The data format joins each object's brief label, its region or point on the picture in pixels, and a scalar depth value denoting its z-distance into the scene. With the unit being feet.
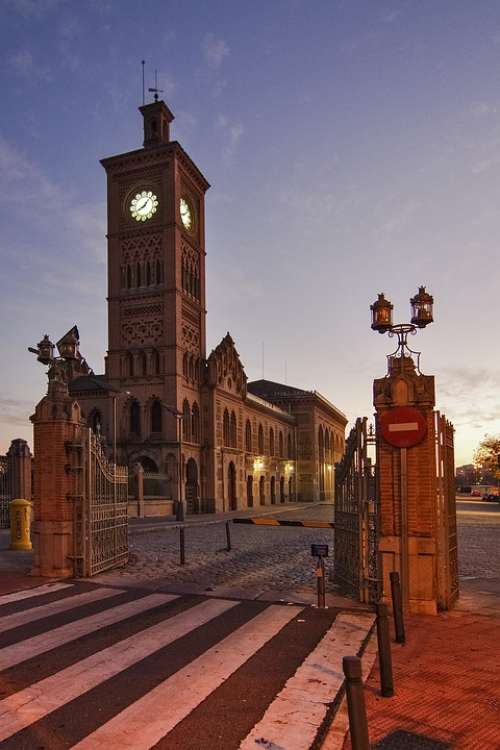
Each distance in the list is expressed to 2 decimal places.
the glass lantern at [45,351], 45.80
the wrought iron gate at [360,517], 32.63
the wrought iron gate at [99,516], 40.86
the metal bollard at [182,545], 47.89
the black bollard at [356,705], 12.76
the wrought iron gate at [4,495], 85.44
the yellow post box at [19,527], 60.44
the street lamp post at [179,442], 128.67
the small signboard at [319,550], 32.65
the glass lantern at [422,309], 36.14
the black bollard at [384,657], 19.11
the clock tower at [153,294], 141.18
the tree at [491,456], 207.00
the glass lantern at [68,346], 44.80
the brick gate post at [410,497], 30.50
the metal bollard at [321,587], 31.07
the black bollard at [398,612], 24.66
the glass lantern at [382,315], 35.17
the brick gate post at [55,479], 40.83
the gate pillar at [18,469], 85.66
